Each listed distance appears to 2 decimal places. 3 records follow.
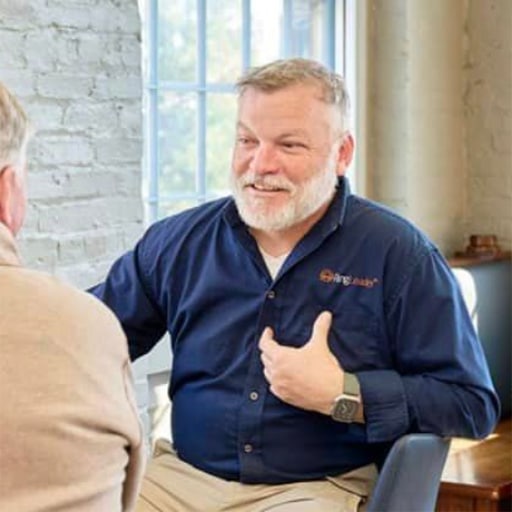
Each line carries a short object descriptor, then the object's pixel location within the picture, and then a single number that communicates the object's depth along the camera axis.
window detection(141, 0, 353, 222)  4.73
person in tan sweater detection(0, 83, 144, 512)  1.90
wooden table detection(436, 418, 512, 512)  4.54
